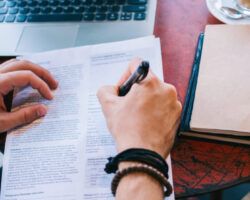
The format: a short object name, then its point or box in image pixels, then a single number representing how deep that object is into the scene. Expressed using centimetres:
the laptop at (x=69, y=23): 87
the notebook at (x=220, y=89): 71
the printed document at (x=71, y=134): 72
